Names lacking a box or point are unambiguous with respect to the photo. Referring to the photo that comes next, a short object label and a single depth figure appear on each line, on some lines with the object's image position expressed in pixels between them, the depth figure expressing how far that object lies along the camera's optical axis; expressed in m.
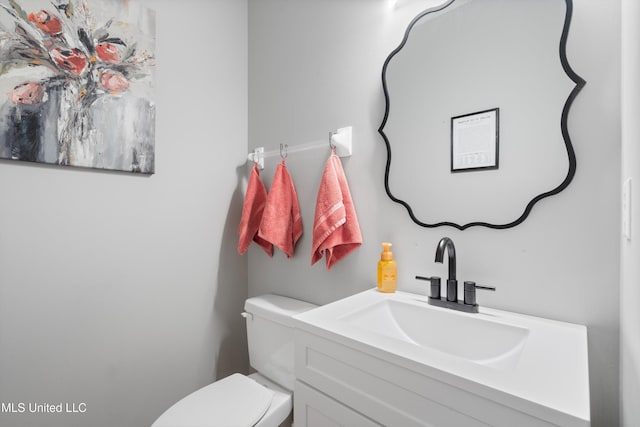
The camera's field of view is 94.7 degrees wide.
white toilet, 1.02
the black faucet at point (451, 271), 0.89
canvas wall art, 1.04
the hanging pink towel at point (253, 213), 1.51
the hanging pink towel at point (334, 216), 1.18
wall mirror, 0.81
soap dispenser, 1.08
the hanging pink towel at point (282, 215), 1.38
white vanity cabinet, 0.49
